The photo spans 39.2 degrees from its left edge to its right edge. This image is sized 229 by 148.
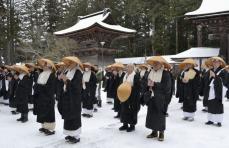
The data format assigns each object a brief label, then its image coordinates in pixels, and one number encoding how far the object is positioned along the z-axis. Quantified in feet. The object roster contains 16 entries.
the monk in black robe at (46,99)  24.79
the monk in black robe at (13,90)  34.42
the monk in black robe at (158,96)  23.22
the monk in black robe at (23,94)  30.27
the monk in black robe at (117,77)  32.16
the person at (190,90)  31.14
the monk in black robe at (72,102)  22.31
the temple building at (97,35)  98.37
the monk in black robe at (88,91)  33.78
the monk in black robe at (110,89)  38.47
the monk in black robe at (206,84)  29.59
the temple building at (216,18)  59.59
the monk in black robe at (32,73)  34.77
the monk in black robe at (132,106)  25.85
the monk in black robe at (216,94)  28.55
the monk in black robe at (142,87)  24.58
